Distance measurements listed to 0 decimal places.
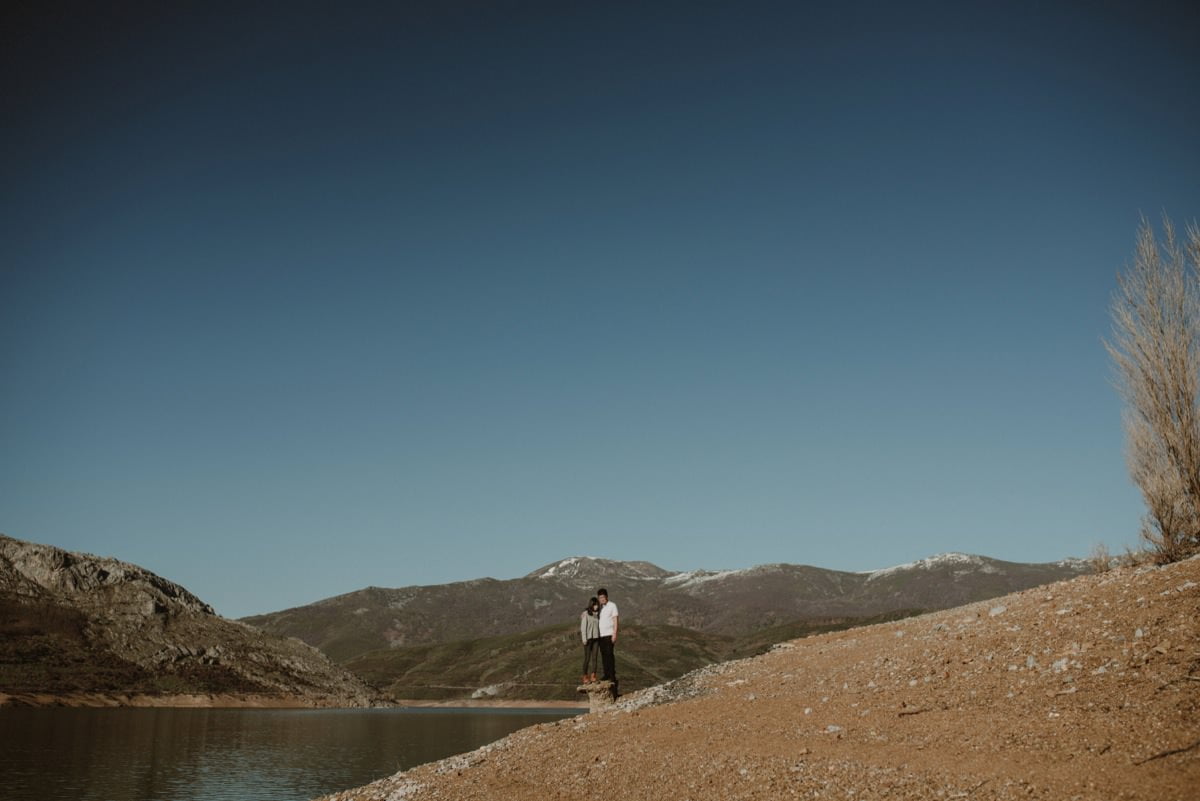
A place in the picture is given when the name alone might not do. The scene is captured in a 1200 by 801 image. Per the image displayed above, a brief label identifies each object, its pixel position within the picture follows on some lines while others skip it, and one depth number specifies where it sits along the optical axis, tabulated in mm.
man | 24250
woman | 25219
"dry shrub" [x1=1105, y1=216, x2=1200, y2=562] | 23625
